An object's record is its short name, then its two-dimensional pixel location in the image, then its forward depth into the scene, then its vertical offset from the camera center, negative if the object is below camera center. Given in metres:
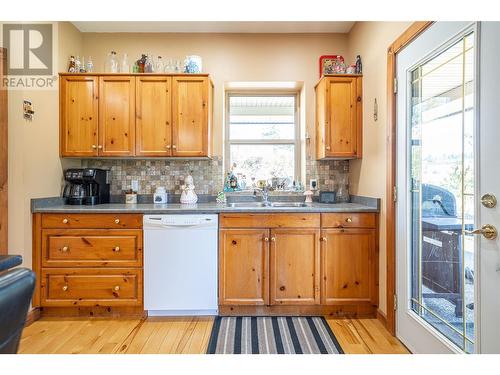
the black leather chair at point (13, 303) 0.52 -0.23
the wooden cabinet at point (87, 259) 2.46 -0.64
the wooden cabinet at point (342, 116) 2.81 +0.66
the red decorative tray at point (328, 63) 2.93 +1.25
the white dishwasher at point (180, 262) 2.47 -0.66
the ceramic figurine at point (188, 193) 2.98 -0.10
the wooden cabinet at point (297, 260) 2.50 -0.65
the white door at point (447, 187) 1.30 -0.02
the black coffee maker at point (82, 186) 2.75 -0.02
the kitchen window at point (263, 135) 3.40 +0.57
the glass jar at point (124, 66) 2.94 +1.19
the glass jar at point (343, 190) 3.12 -0.06
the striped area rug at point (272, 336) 2.04 -1.16
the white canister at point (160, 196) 3.02 -0.13
